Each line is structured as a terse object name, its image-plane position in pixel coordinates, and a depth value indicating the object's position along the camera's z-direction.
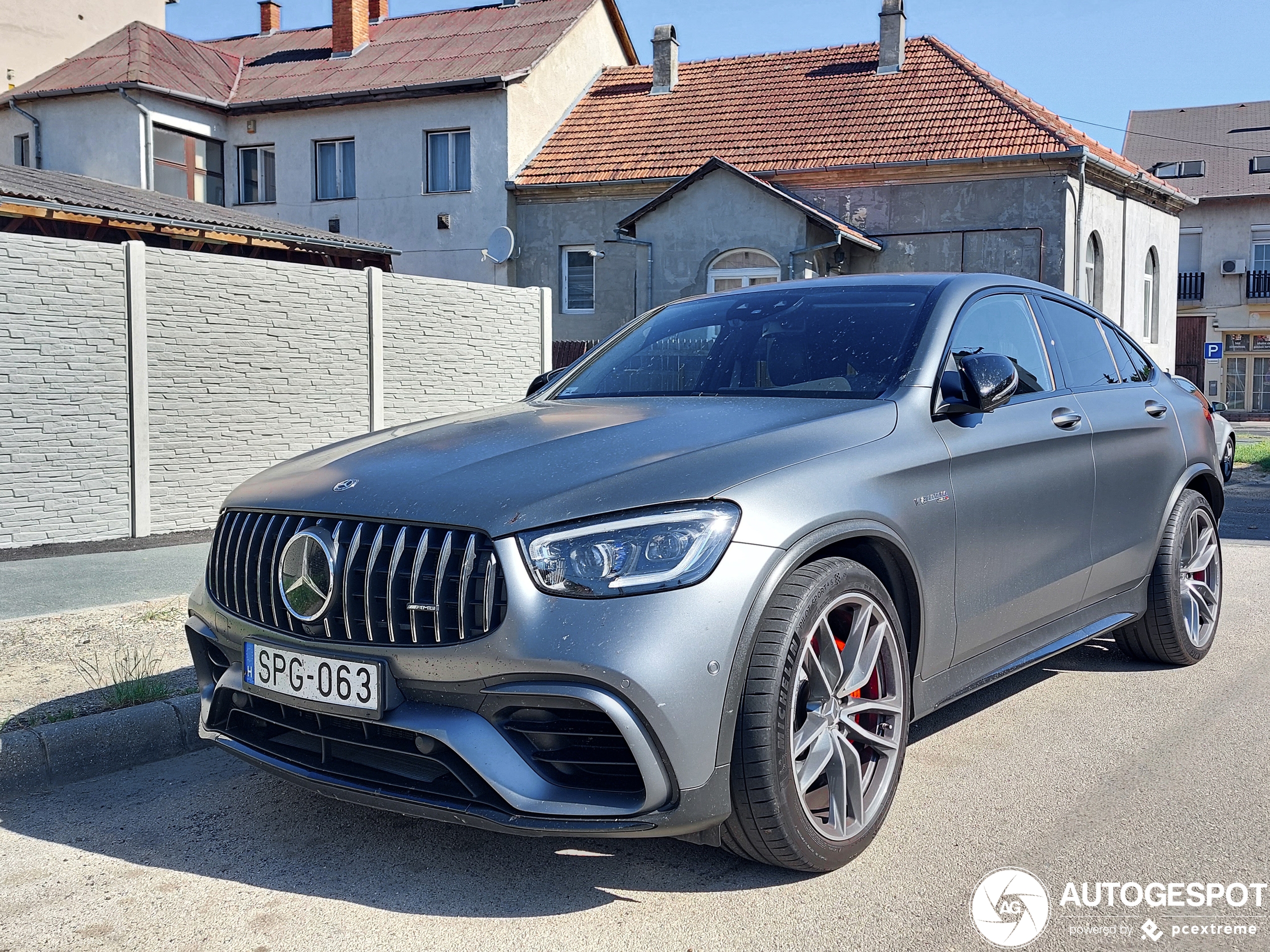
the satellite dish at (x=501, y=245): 25.23
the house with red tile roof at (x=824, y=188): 22.53
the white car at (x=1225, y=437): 10.54
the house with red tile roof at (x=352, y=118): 26.91
